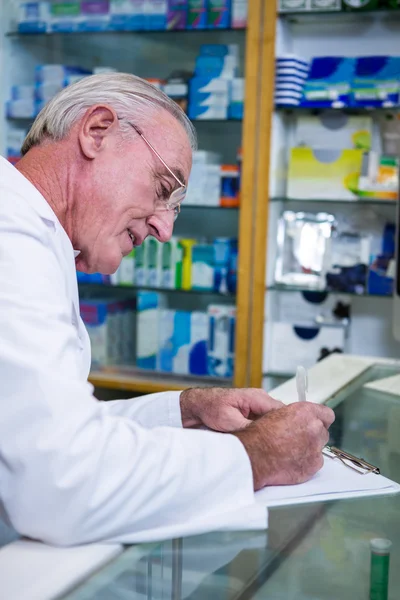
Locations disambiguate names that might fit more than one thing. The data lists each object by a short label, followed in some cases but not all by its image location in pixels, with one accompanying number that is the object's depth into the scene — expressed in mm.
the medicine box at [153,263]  3414
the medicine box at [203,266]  3363
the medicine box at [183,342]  3412
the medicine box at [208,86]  3271
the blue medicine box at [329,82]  3115
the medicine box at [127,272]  3461
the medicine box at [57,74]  3494
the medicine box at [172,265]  3392
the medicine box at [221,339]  3373
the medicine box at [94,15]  3432
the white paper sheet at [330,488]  931
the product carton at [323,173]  3170
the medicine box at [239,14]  3211
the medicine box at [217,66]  3275
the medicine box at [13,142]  3527
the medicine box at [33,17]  3500
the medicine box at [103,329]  3518
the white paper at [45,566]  682
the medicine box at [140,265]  3435
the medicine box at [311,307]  3303
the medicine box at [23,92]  3523
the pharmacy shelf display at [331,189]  3115
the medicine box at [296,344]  3270
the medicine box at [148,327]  3498
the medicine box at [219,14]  3264
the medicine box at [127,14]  3395
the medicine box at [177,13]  3332
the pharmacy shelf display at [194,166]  3258
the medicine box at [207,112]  3303
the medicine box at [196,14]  3309
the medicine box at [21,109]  3521
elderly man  792
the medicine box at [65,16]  3463
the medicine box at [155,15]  3361
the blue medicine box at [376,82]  3066
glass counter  725
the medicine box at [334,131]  3210
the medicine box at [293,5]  3125
